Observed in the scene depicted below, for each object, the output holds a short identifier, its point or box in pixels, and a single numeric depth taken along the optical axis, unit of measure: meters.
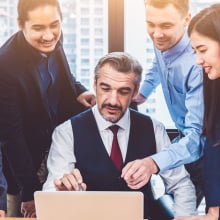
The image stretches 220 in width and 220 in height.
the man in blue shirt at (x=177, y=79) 3.92
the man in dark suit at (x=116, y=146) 3.97
